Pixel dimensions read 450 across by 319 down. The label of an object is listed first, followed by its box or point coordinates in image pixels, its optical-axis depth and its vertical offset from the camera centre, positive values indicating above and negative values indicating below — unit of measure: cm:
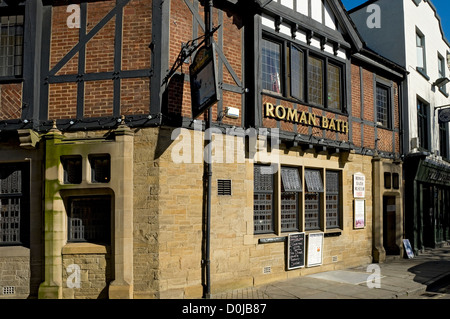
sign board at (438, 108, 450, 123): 1695 +311
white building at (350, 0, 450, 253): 1488 +354
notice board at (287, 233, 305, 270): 1010 -163
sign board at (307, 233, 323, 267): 1063 -167
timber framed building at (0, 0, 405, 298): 796 +76
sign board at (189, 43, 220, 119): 745 +216
